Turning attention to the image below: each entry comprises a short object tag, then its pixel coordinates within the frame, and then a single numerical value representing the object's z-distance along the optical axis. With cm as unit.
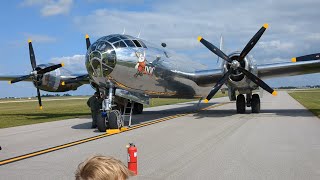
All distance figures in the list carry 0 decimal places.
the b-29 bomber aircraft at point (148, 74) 1434
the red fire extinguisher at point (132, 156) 530
